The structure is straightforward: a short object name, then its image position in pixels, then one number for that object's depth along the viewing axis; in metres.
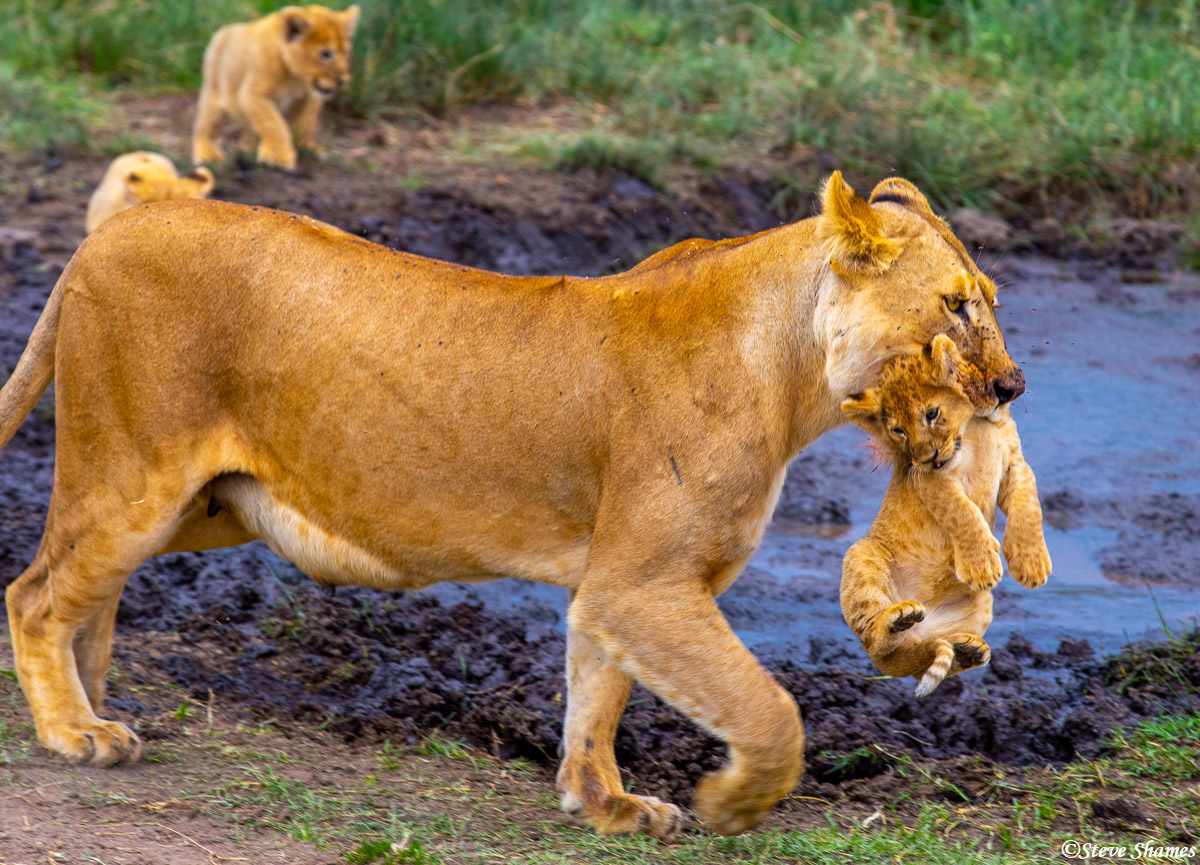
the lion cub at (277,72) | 18.55
